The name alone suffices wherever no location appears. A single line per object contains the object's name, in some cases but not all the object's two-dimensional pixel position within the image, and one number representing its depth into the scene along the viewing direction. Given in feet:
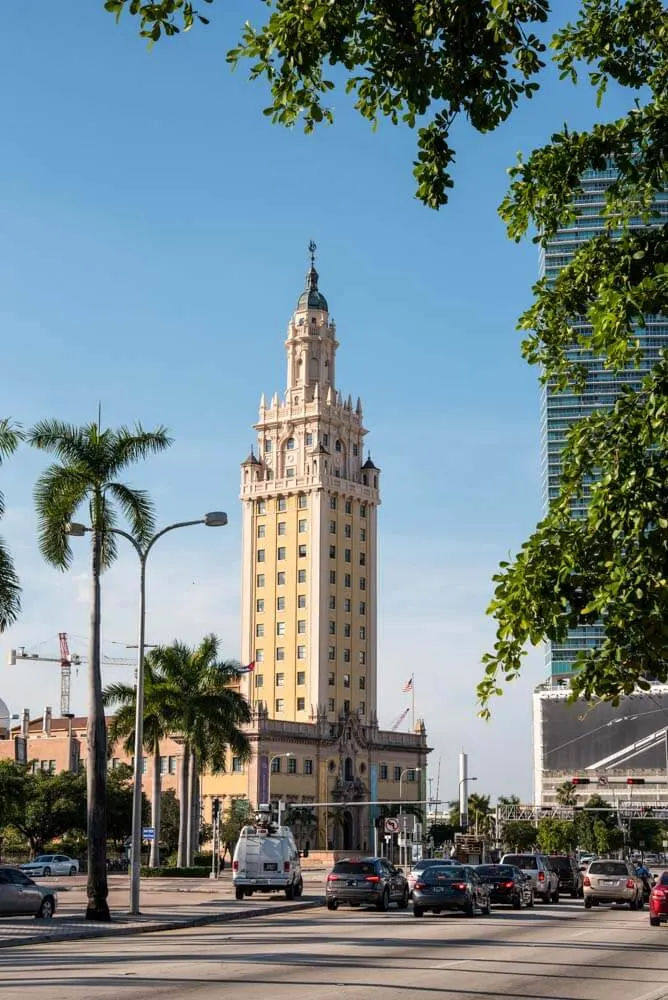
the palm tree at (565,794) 506.48
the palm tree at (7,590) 115.55
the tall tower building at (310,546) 426.10
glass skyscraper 609.42
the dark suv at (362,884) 131.54
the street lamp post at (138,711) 115.96
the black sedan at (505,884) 143.33
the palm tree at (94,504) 115.55
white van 149.18
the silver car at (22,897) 112.88
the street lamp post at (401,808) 252.58
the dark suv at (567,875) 183.01
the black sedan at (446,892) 120.98
